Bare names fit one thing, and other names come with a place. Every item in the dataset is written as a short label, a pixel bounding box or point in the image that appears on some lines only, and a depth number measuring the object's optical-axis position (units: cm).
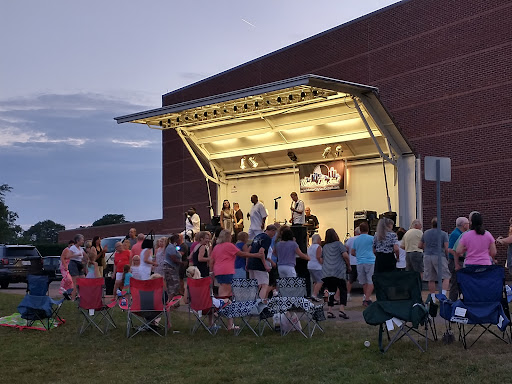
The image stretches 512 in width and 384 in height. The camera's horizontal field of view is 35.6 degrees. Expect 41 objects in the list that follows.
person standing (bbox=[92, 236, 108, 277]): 1806
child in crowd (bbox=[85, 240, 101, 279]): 1733
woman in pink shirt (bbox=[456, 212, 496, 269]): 1168
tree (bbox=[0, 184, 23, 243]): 6169
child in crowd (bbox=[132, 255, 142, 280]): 1485
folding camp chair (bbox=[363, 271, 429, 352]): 975
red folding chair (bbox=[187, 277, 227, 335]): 1257
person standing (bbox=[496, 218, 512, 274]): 1403
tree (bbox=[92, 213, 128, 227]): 8014
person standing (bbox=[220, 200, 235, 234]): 2481
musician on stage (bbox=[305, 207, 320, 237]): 2383
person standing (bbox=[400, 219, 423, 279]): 1553
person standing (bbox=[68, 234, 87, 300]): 1911
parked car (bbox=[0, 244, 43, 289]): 2704
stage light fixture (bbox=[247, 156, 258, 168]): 2562
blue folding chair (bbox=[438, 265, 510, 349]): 980
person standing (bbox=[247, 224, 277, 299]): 1356
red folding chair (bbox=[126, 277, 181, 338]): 1267
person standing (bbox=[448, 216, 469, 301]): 1266
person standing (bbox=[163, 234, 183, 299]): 1611
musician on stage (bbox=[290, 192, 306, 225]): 2270
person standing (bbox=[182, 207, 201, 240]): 2494
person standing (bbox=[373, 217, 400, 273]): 1387
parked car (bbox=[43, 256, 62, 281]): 2981
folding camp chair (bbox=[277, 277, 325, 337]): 1165
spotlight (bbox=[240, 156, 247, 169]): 2576
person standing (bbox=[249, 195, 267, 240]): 2186
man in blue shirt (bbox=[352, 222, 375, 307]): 1530
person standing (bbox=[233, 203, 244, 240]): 2491
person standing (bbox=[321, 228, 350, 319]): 1413
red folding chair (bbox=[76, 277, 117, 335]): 1371
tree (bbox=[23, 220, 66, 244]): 10250
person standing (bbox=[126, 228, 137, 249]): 1930
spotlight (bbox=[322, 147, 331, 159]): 2319
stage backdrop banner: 2334
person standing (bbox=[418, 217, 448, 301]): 1475
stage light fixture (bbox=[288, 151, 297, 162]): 2436
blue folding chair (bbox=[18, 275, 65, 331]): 1465
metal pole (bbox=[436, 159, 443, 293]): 1077
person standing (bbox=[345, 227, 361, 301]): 1712
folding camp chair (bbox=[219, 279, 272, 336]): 1190
